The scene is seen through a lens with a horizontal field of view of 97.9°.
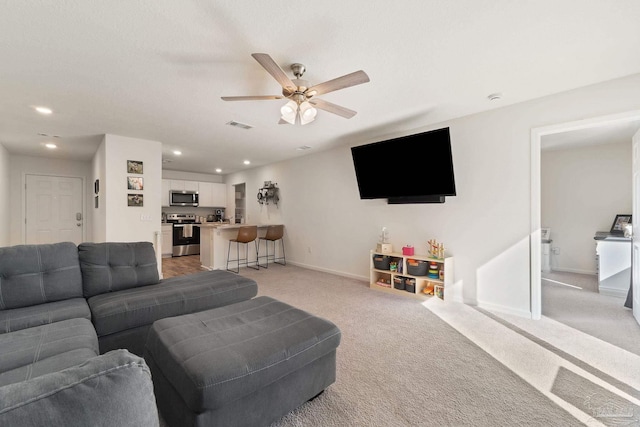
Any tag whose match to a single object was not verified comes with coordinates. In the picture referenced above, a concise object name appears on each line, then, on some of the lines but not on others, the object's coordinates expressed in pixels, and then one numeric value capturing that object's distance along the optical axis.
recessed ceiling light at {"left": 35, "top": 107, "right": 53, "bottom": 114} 3.16
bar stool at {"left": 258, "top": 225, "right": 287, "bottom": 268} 5.77
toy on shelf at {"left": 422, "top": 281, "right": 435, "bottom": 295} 3.75
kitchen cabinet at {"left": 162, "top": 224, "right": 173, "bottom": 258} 7.11
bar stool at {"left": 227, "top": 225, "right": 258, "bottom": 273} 5.28
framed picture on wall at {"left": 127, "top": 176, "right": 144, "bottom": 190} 4.34
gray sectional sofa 0.45
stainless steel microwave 7.37
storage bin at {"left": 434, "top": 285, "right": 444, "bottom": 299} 3.67
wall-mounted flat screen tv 3.42
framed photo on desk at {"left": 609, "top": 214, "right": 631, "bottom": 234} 4.31
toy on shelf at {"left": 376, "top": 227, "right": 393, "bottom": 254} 4.18
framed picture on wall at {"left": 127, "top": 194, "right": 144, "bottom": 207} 4.34
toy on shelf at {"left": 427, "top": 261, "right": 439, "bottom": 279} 3.71
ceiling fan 1.92
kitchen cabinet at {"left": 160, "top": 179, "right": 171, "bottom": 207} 7.21
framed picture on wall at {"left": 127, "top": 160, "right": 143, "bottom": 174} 4.34
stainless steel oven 7.21
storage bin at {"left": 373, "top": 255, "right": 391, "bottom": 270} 4.13
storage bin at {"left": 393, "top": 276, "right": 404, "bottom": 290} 3.92
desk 3.67
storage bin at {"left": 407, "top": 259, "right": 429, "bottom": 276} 3.77
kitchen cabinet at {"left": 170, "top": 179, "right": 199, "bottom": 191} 7.40
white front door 5.79
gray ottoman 1.28
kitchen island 5.48
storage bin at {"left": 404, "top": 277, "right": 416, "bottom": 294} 3.81
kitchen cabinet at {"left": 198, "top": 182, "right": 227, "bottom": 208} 7.99
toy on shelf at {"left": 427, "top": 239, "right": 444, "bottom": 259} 3.69
